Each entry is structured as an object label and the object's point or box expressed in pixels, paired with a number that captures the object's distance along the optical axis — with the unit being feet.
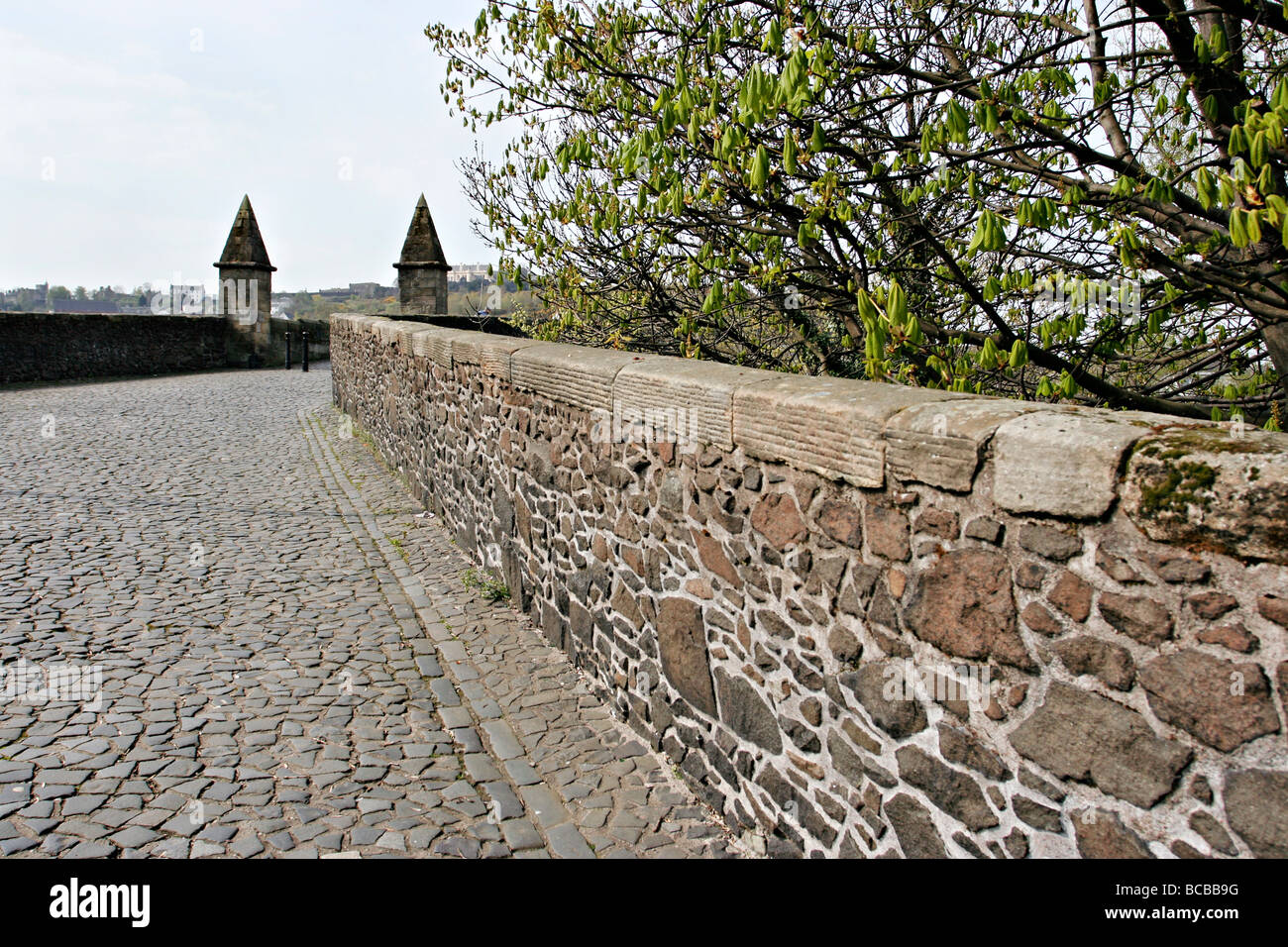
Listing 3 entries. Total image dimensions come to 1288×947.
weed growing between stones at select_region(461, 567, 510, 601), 21.08
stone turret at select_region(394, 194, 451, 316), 69.21
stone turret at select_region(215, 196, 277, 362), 78.28
